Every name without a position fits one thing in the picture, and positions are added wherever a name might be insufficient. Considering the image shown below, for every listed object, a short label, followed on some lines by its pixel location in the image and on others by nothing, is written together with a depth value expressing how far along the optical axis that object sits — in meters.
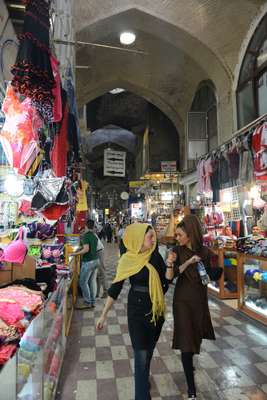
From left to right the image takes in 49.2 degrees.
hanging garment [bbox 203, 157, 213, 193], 7.02
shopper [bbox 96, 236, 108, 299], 6.05
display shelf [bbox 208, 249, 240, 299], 5.83
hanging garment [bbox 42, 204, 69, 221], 3.54
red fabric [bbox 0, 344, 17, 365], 1.35
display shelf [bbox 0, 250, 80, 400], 1.31
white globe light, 8.42
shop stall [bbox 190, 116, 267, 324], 4.79
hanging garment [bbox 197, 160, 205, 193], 7.39
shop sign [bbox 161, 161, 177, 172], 12.56
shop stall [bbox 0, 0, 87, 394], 1.71
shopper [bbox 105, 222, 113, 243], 21.92
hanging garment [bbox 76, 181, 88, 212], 6.04
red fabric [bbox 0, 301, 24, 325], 1.73
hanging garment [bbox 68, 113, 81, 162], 4.11
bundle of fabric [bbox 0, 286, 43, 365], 1.45
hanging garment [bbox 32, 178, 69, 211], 3.41
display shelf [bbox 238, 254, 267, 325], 4.55
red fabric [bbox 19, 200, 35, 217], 3.66
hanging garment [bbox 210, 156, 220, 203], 6.79
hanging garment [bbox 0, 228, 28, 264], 2.55
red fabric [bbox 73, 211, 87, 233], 7.45
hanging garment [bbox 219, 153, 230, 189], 6.38
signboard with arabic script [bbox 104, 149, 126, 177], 13.85
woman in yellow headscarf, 2.23
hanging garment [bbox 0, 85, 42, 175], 2.70
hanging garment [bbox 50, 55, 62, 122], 2.71
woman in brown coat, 2.47
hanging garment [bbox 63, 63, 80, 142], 4.03
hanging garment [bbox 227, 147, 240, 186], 5.83
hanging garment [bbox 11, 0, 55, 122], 2.17
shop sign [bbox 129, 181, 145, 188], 15.44
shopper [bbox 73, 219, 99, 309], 5.41
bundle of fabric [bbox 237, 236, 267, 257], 4.56
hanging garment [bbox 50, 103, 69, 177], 3.63
